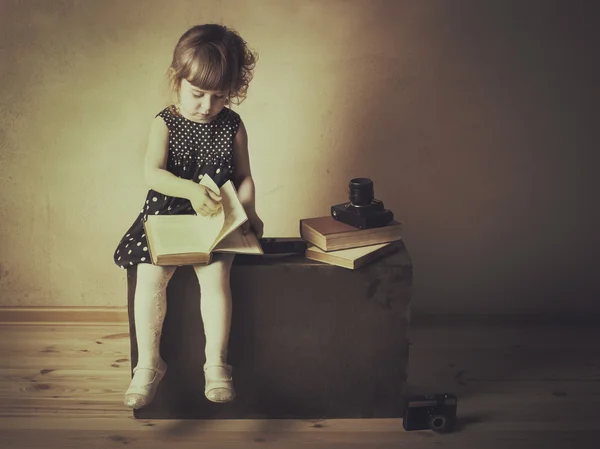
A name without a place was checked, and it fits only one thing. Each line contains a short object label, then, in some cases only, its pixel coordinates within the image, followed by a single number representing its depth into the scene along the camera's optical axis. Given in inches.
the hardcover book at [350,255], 72.4
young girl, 71.1
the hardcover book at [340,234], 73.7
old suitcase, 73.4
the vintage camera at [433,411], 74.0
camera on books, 75.2
